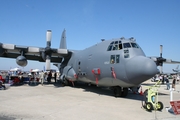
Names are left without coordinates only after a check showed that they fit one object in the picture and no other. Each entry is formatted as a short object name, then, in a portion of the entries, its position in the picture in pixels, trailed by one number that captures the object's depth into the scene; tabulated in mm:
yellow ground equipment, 7413
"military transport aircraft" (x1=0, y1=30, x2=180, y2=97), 8765
